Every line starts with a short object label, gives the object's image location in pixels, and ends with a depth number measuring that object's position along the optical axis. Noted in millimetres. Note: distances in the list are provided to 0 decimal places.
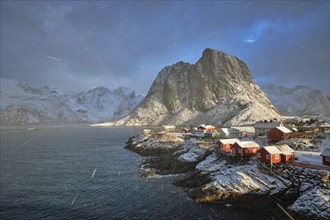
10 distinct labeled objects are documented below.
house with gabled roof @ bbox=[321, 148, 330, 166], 35125
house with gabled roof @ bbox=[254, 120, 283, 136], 76525
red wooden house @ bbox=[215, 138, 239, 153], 50875
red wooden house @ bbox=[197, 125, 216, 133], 105862
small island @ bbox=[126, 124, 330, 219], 30667
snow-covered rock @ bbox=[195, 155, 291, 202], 33531
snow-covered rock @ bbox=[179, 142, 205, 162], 55566
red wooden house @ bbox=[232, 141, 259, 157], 44875
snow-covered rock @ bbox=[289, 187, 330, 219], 26477
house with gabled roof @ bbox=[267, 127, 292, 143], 58025
